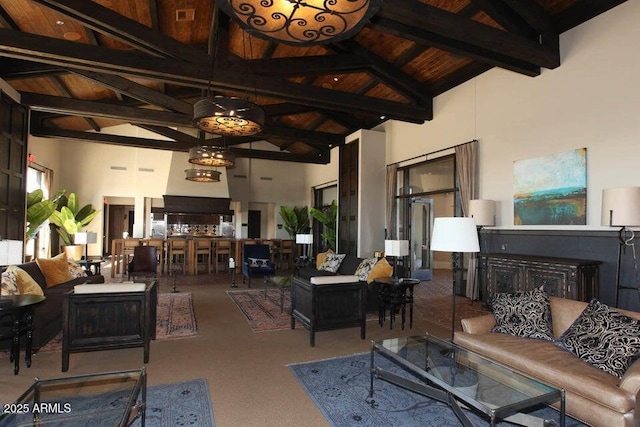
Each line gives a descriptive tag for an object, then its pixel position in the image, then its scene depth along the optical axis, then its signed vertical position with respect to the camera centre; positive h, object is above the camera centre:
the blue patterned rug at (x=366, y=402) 2.43 -1.40
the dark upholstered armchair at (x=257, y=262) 7.64 -0.92
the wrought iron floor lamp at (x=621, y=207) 3.52 +0.22
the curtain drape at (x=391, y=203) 8.31 +0.53
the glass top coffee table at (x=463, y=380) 1.93 -1.01
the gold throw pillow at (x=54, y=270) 4.91 -0.74
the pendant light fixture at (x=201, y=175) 8.48 +1.19
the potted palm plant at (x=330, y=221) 10.48 +0.09
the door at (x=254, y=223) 14.76 -0.01
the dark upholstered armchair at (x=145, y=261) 7.24 -0.85
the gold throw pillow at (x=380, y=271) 5.19 -0.71
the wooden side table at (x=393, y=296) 4.72 -1.00
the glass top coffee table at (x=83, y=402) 1.79 -1.04
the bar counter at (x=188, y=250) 9.04 -0.81
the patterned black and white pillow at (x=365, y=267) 5.29 -0.69
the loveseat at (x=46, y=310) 3.62 -1.03
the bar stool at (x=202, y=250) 9.73 -0.80
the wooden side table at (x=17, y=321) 3.05 -0.97
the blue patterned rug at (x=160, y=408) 1.80 -1.38
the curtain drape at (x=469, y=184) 6.00 +0.75
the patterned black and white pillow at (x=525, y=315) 2.99 -0.81
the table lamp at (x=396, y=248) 4.82 -0.33
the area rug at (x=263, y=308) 4.77 -1.43
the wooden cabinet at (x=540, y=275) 4.07 -0.64
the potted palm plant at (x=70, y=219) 9.50 +0.03
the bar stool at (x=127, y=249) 8.99 -0.74
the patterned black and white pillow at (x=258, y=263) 7.72 -0.92
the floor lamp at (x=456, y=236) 3.01 -0.09
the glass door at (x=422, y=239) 9.10 -0.39
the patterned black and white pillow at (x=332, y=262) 6.82 -0.79
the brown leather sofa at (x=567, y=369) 2.01 -0.98
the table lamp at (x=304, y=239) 7.77 -0.35
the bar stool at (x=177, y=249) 9.52 -0.77
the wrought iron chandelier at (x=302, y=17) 2.16 +1.40
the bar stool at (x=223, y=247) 10.12 -0.73
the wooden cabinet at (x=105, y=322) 3.22 -0.98
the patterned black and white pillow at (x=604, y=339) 2.30 -0.81
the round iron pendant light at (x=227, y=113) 4.13 +1.36
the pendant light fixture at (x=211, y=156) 6.46 +1.29
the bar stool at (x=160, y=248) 9.39 -0.74
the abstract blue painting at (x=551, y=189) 4.57 +0.54
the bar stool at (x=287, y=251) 11.22 -0.92
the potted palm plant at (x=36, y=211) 7.06 +0.19
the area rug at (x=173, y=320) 4.14 -1.43
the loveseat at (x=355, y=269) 5.21 -0.88
